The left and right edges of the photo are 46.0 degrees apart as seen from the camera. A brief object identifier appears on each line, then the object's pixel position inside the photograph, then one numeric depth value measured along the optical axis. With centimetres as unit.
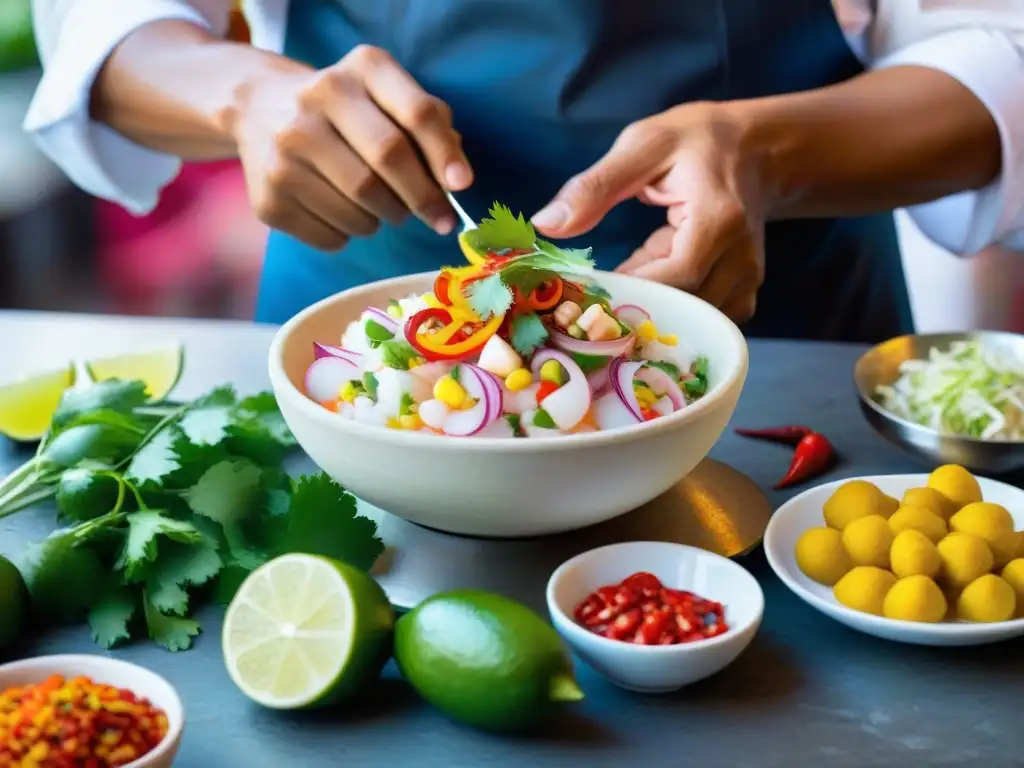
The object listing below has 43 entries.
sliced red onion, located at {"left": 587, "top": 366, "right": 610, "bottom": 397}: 118
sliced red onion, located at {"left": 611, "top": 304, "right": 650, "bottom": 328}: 130
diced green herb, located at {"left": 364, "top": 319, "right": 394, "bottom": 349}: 122
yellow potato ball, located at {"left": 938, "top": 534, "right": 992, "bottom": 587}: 107
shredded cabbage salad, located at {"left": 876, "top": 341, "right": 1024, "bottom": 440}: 145
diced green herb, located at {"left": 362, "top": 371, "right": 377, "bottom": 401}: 118
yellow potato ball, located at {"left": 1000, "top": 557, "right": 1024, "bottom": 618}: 107
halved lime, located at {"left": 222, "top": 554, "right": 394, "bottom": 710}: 96
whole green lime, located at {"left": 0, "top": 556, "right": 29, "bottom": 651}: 108
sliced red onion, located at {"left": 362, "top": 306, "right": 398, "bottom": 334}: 125
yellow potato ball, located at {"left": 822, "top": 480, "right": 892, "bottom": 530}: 116
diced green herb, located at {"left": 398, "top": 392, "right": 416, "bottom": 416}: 114
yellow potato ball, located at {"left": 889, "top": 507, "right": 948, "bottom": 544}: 111
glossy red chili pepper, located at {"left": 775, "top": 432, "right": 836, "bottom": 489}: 140
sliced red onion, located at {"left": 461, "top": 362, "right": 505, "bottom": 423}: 112
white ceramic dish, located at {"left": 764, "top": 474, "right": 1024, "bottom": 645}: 102
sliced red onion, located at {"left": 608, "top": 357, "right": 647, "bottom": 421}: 115
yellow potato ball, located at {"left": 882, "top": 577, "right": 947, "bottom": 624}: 103
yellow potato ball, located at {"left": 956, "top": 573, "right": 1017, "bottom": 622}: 104
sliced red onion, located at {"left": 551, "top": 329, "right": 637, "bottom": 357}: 117
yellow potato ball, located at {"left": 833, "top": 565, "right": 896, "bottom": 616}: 106
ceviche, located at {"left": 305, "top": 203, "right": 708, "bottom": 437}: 113
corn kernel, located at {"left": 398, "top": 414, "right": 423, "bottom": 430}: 114
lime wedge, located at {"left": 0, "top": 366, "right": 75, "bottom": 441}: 150
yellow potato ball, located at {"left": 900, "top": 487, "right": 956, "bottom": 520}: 115
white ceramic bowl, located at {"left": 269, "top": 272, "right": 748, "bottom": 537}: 104
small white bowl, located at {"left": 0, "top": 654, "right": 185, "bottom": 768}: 91
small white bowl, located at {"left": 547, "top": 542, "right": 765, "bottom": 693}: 96
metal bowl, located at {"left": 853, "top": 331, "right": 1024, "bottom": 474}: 133
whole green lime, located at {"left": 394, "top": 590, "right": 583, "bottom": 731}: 93
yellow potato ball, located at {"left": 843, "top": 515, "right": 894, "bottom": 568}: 110
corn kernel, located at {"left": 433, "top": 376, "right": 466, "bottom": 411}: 113
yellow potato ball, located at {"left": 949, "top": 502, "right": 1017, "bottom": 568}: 110
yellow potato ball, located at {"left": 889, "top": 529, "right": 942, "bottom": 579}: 106
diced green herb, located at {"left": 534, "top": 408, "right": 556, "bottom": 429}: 112
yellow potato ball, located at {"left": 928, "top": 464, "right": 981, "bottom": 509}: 118
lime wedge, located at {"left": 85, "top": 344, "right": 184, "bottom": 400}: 161
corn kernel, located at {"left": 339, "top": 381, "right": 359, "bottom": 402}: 119
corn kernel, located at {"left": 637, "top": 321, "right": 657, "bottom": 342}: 127
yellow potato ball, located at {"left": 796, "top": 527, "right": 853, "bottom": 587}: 111
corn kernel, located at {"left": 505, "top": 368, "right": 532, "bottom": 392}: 114
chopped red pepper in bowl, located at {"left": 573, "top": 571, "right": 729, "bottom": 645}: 99
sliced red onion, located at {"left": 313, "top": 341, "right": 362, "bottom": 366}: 125
